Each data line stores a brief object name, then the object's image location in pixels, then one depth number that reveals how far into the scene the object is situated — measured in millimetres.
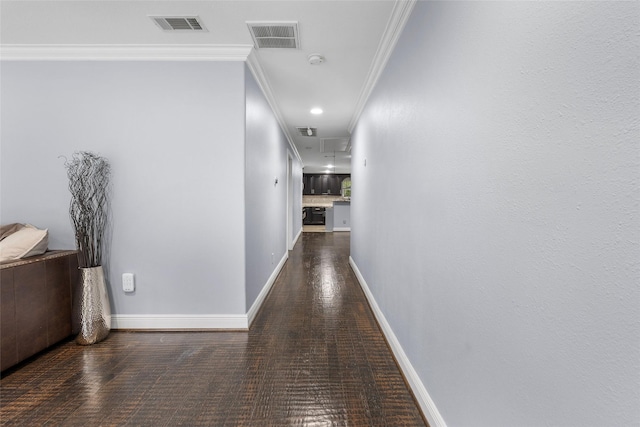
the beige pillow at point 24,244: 2037
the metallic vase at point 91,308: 2271
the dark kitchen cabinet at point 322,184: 12227
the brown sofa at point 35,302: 1858
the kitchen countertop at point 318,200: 11859
